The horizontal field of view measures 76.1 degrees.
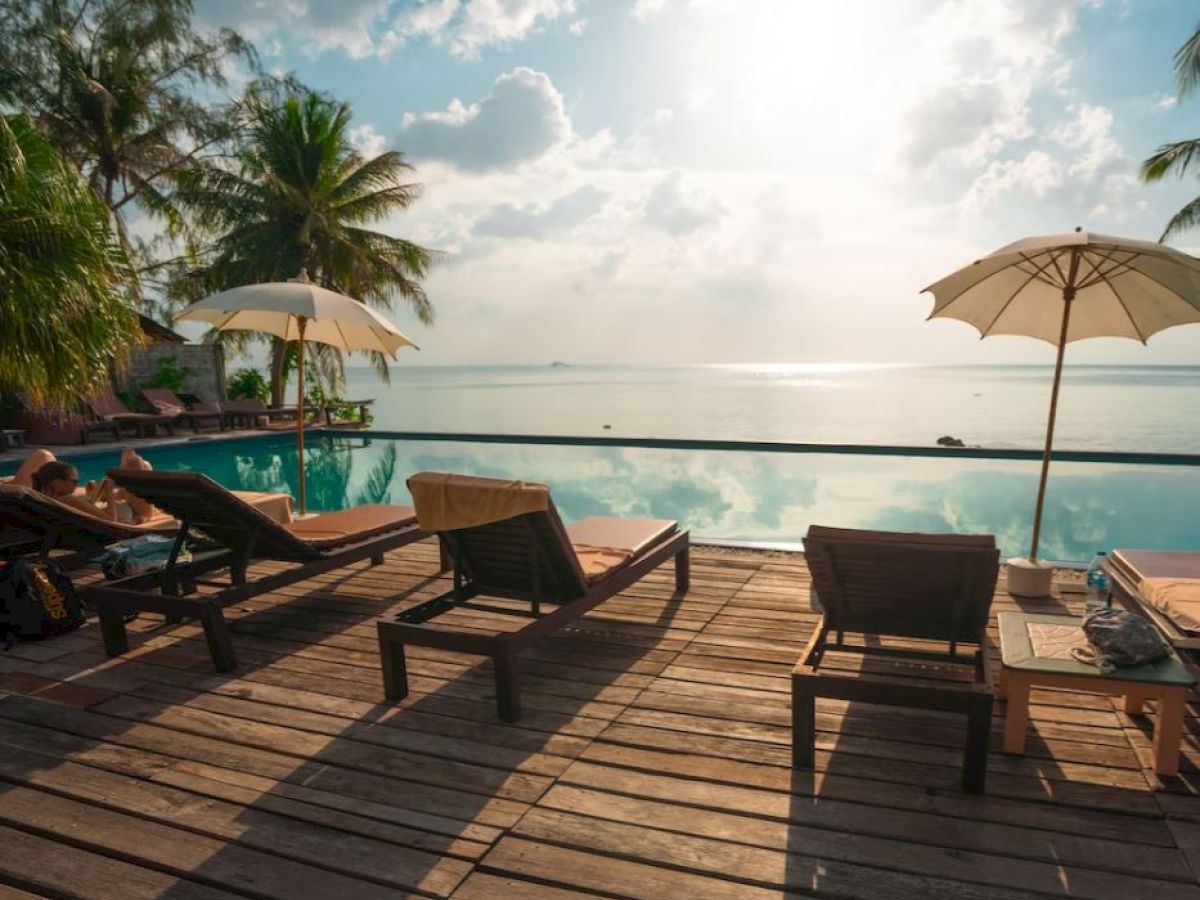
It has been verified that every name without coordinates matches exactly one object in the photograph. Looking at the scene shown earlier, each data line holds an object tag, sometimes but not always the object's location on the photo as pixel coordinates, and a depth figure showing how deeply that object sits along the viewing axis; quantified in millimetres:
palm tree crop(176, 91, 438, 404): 18656
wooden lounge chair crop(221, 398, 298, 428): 17719
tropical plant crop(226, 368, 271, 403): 20594
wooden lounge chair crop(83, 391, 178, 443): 15297
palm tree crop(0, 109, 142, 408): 6176
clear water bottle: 4397
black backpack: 3930
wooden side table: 2473
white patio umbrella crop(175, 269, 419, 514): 4809
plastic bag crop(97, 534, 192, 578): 4285
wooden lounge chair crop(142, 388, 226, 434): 16531
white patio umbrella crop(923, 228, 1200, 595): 4098
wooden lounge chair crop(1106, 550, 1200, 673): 2806
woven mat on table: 2732
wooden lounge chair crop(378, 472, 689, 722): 3051
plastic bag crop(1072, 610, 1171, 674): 2564
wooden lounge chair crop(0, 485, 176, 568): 4098
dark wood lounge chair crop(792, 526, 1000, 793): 2451
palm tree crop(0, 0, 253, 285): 18375
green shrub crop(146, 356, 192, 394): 18453
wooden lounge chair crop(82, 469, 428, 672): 3527
